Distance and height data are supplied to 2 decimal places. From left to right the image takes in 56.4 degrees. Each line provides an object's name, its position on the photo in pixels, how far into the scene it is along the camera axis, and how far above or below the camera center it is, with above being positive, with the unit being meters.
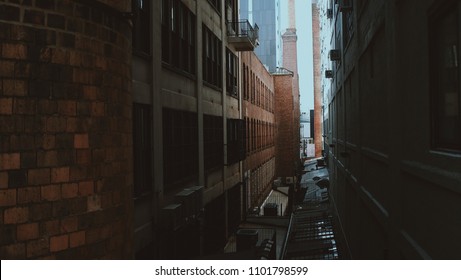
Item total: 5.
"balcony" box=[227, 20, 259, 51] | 19.56 +4.70
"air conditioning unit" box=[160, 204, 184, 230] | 10.11 -1.86
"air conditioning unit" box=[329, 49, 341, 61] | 17.55 +3.35
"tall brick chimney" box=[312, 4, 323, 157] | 58.31 +8.36
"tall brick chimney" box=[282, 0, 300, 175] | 55.00 +12.13
